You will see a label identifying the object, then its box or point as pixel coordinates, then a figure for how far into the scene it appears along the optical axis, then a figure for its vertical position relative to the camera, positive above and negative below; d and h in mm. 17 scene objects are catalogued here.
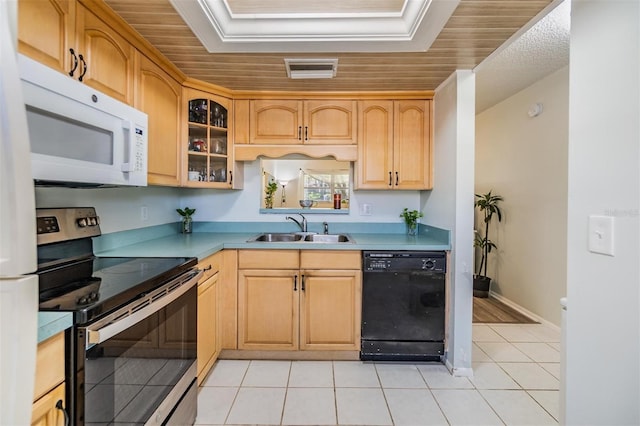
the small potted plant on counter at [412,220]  2688 -74
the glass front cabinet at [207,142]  2334 +555
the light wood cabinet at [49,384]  789 -491
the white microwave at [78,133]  941 +293
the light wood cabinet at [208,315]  1869 -709
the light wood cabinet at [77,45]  1092 +712
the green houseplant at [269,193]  2875 +168
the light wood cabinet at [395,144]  2529 +579
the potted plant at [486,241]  3627 -358
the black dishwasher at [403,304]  2189 -682
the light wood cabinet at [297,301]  2230 -683
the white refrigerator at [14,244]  557 -72
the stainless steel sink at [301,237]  2650 -244
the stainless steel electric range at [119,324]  917 -433
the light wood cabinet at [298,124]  2545 +749
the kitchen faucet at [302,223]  2772 -117
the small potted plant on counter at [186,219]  2697 -89
